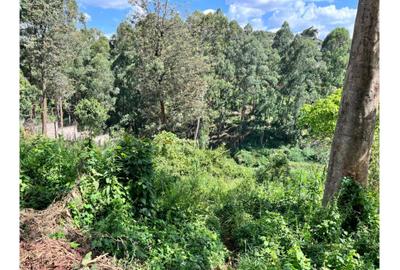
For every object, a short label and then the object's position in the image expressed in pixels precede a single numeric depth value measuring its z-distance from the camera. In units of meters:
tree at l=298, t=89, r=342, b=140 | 12.45
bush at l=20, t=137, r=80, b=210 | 2.87
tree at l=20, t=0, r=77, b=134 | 13.35
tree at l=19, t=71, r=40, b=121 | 13.59
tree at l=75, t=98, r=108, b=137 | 17.51
